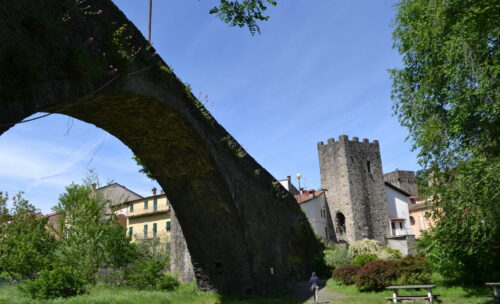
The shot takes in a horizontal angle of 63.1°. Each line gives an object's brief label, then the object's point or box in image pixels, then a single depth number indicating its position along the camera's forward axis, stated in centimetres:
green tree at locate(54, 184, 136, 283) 1636
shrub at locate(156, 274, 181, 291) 1433
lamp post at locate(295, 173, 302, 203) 3880
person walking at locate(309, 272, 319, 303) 1340
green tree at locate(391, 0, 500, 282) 1002
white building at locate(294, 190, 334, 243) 3539
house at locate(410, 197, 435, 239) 4339
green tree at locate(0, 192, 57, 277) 2078
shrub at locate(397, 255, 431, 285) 1437
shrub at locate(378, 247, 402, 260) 2563
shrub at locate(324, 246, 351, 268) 2417
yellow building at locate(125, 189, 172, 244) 3525
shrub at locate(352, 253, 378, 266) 2085
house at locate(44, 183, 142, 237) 4053
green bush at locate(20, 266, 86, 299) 1166
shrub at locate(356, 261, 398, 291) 1449
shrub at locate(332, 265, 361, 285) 1616
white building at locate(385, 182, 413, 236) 4047
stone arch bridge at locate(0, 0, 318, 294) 496
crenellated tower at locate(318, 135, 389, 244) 3769
